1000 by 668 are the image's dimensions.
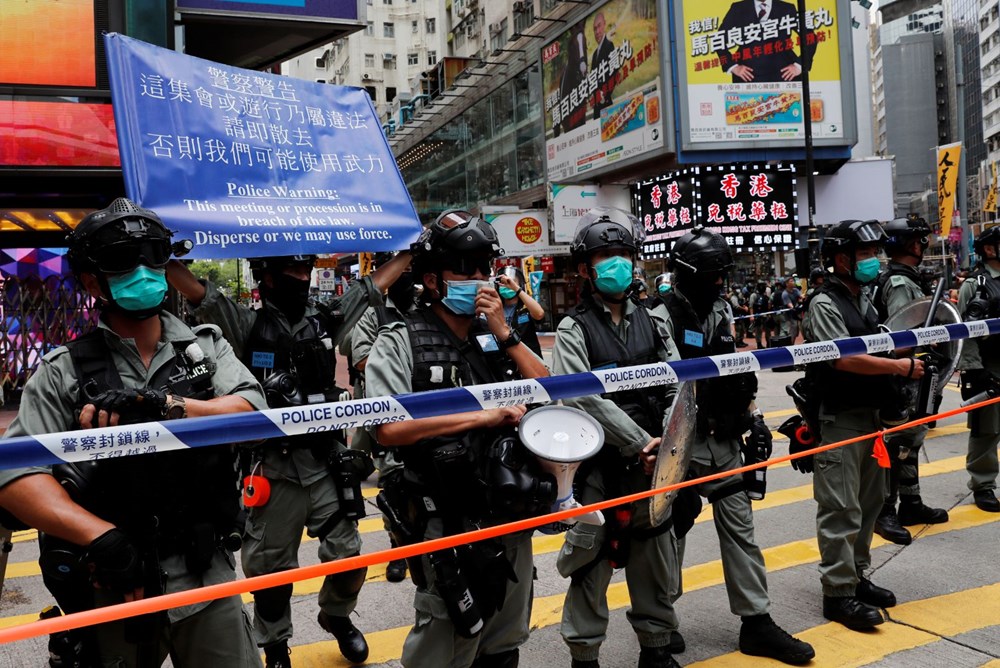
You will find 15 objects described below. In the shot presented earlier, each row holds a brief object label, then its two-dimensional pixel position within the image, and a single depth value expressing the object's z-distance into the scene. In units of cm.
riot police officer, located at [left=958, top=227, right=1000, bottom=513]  626
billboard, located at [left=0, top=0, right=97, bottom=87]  818
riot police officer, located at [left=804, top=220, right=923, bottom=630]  421
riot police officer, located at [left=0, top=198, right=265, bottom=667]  219
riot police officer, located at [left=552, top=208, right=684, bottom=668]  353
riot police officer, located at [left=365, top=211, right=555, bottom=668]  272
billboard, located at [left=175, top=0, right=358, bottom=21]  885
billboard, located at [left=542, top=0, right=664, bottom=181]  2314
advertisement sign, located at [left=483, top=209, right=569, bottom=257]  2334
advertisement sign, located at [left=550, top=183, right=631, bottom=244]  2427
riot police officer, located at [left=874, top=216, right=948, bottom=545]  574
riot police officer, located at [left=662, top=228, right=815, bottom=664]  389
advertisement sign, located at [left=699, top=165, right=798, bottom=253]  2170
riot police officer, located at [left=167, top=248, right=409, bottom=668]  387
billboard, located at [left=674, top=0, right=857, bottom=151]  2247
